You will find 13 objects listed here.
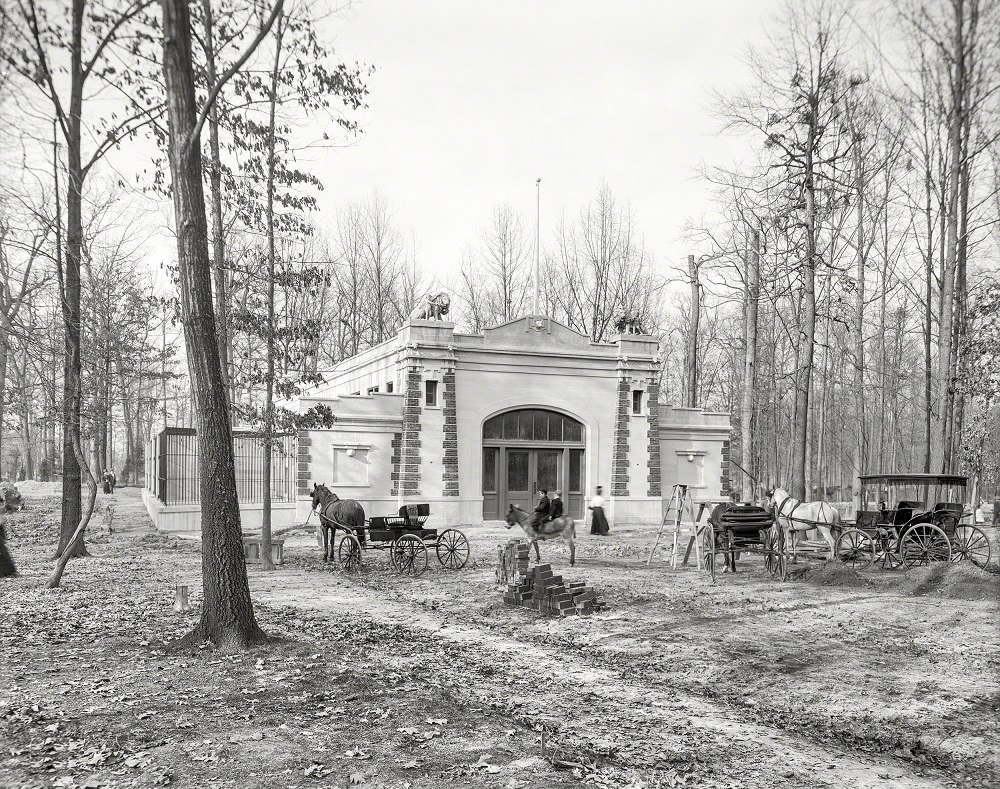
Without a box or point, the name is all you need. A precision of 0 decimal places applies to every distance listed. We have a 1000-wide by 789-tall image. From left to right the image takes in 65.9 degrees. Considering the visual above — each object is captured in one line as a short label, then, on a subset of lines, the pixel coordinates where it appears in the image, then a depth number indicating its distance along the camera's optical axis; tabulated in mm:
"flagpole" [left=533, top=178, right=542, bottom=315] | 28656
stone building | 24594
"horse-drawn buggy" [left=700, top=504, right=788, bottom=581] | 14383
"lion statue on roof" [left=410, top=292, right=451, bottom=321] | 25234
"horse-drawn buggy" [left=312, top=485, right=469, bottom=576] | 15125
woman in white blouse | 22297
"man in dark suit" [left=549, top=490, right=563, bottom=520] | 15859
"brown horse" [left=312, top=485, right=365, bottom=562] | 16203
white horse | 15336
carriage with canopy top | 14023
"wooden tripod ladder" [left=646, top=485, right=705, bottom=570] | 14829
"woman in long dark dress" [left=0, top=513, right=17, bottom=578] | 13581
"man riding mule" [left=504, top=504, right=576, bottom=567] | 15502
